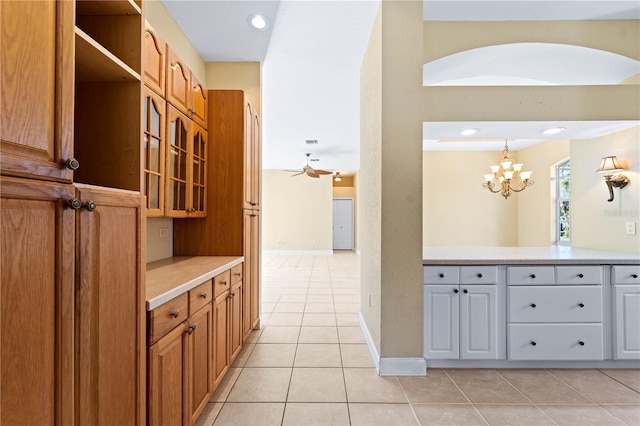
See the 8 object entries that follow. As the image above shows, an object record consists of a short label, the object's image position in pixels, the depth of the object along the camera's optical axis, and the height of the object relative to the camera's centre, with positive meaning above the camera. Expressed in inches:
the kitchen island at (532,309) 97.7 -28.5
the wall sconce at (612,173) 115.5 +17.1
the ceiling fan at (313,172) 292.6 +42.3
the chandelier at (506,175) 203.2 +28.7
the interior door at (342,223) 472.7 -9.0
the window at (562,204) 221.3 +10.1
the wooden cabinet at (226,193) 108.4 +8.2
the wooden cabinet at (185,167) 84.2 +14.8
